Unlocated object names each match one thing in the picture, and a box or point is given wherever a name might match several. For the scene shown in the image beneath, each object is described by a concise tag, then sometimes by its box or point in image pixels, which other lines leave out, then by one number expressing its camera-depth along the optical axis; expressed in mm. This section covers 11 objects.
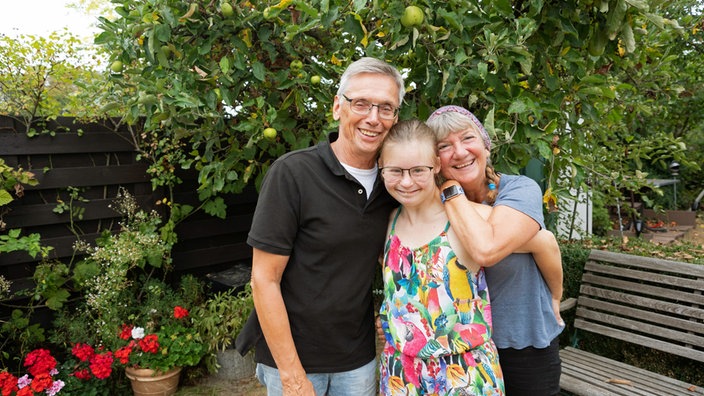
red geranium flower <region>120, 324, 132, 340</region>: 3219
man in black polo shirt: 1546
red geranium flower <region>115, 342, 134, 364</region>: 3055
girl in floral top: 1500
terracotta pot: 3164
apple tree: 1969
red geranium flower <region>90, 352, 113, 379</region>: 2982
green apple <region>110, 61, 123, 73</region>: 2430
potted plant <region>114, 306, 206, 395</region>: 3148
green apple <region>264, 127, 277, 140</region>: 2438
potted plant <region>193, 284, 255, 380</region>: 3434
